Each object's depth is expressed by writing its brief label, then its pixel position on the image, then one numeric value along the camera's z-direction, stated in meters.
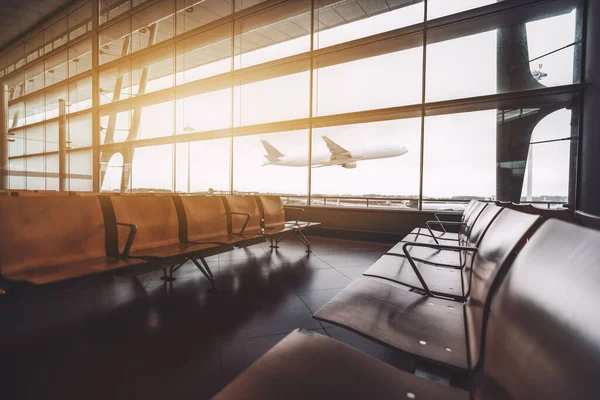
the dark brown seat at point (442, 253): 2.11
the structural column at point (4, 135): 9.71
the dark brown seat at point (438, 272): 1.56
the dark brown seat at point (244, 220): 3.26
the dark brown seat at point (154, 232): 2.33
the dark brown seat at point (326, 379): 0.65
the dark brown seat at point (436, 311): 0.89
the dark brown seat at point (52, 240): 1.73
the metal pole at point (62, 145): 10.11
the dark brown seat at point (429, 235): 3.02
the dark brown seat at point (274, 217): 4.06
